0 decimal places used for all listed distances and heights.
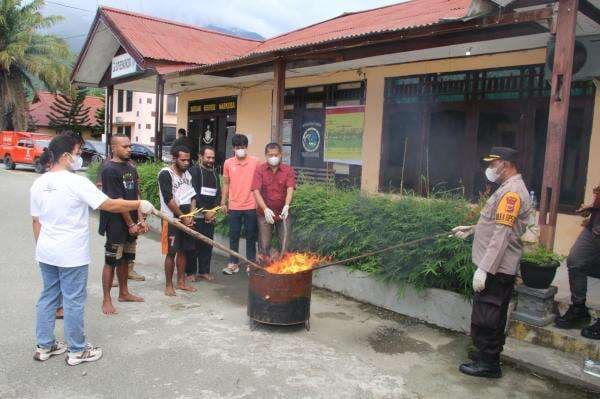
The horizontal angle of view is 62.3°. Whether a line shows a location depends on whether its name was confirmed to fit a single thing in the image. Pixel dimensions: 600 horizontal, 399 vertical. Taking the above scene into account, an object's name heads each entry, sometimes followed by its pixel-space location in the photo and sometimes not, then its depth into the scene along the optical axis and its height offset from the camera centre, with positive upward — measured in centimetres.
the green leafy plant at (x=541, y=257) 442 -88
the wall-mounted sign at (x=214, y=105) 1468 +115
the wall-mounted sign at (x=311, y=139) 1191 +21
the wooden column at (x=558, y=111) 461 +46
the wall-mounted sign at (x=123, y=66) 1334 +201
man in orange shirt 671 -69
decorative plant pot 440 -102
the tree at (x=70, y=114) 4234 +182
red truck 2341 -73
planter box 502 -162
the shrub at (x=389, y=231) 510 -94
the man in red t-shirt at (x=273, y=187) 609 -52
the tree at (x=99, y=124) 4309 +105
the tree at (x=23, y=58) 2931 +447
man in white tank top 579 -75
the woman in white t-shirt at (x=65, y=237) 379 -80
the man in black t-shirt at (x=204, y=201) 654 -81
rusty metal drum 467 -143
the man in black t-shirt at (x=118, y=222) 523 -89
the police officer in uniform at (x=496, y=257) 385 -78
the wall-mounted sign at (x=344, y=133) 1080 +36
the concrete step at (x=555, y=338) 421 -157
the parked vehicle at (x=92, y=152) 2488 -82
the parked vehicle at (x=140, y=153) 2542 -72
